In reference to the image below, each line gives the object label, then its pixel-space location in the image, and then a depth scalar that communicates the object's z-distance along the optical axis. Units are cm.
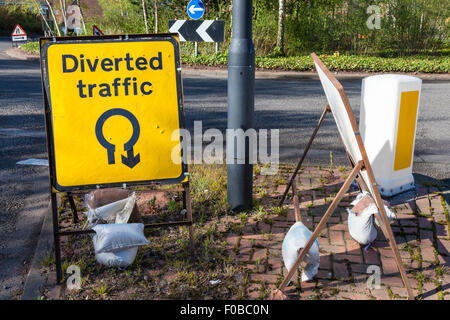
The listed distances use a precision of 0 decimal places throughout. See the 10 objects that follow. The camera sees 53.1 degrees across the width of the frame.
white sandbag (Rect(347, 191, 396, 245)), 349
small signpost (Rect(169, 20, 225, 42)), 1177
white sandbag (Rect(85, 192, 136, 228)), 352
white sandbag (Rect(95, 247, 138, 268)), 320
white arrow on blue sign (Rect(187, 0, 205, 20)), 1270
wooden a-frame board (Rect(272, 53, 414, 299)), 270
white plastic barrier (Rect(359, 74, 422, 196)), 436
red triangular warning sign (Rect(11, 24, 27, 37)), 2197
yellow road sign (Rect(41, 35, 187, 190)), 325
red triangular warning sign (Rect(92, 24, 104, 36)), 1136
